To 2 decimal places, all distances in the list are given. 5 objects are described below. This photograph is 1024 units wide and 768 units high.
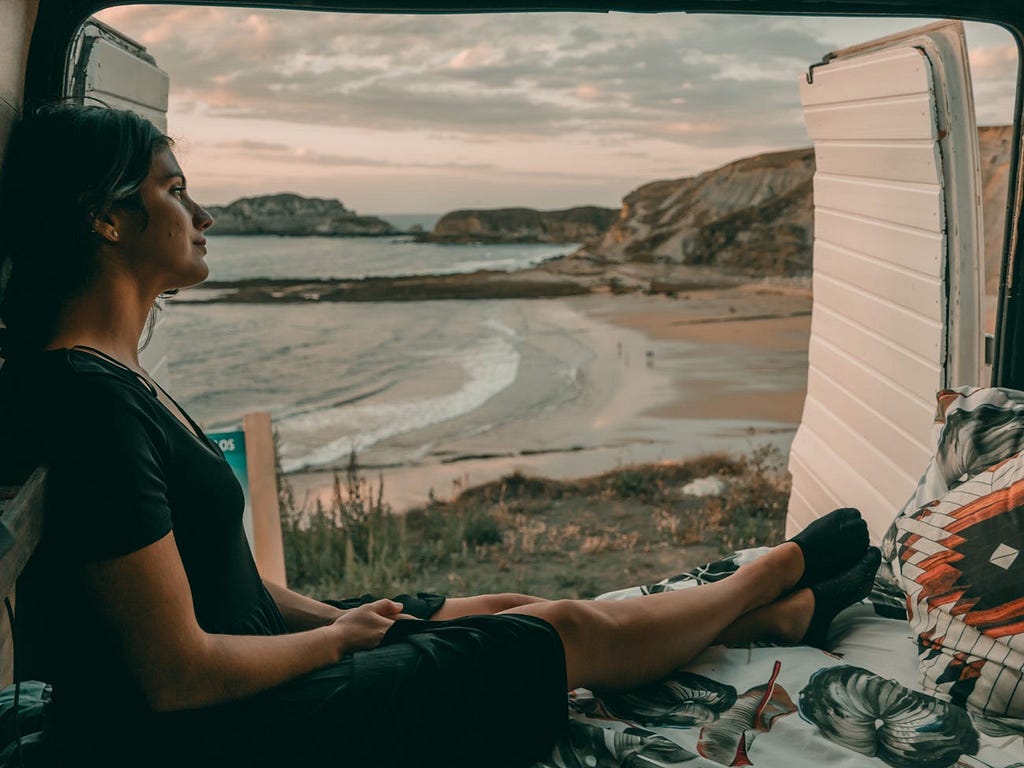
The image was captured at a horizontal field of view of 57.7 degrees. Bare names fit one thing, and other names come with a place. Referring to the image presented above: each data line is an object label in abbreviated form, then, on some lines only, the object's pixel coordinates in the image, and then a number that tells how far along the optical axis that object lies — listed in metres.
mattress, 1.50
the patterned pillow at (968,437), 1.94
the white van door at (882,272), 2.41
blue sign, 3.06
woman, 1.22
